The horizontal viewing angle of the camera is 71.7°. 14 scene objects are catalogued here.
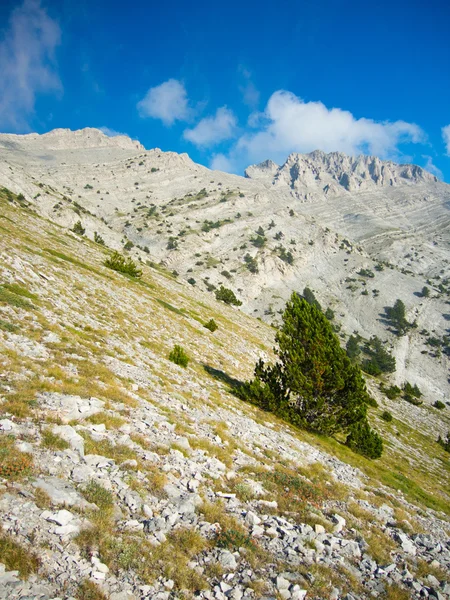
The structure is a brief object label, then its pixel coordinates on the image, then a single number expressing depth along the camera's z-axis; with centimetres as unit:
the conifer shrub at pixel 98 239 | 8178
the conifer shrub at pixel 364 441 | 1692
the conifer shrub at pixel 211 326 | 3139
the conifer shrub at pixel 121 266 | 3784
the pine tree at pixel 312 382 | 1617
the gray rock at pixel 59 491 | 545
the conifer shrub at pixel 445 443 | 3081
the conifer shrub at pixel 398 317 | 11288
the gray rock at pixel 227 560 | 533
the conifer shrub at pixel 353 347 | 9112
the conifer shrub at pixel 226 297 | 6962
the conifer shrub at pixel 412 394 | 4847
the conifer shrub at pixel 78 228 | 7893
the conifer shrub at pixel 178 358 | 1783
